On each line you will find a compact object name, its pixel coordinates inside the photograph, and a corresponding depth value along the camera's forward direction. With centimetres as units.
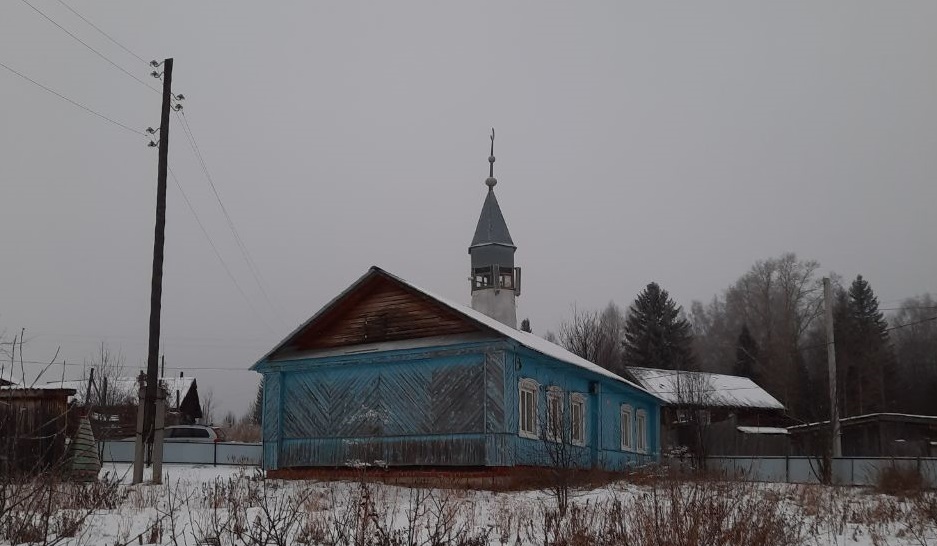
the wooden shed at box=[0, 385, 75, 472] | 1648
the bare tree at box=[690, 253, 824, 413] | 5950
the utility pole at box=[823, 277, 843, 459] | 2917
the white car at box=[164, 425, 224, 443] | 3747
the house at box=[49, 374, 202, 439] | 3759
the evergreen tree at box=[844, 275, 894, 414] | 6072
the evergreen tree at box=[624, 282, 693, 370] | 6153
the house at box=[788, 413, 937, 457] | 3594
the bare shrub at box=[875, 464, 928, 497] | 2098
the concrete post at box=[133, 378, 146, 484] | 1816
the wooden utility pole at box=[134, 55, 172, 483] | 2009
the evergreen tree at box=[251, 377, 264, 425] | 7612
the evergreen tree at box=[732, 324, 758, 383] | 6209
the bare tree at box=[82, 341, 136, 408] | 4303
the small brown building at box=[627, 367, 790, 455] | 3934
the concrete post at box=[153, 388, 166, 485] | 1809
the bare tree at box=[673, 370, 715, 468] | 2859
